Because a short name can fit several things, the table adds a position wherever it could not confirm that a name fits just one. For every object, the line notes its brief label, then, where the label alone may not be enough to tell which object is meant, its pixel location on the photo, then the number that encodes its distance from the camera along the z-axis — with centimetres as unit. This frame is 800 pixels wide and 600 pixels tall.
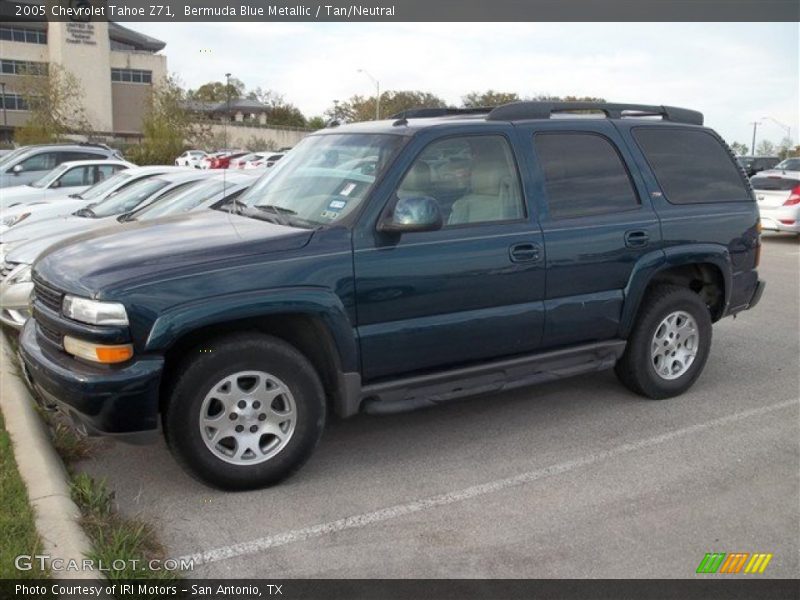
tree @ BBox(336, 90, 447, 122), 5188
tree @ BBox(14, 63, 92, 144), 4303
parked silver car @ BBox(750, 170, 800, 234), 1504
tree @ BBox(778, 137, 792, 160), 4897
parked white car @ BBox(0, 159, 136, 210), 1357
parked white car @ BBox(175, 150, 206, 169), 4193
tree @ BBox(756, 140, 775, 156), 5200
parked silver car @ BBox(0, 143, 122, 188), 1670
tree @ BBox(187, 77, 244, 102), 6564
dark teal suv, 392
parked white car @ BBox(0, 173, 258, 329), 660
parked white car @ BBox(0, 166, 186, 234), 1050
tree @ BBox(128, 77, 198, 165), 3566
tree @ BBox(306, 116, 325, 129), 7689
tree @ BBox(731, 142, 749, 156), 5072
